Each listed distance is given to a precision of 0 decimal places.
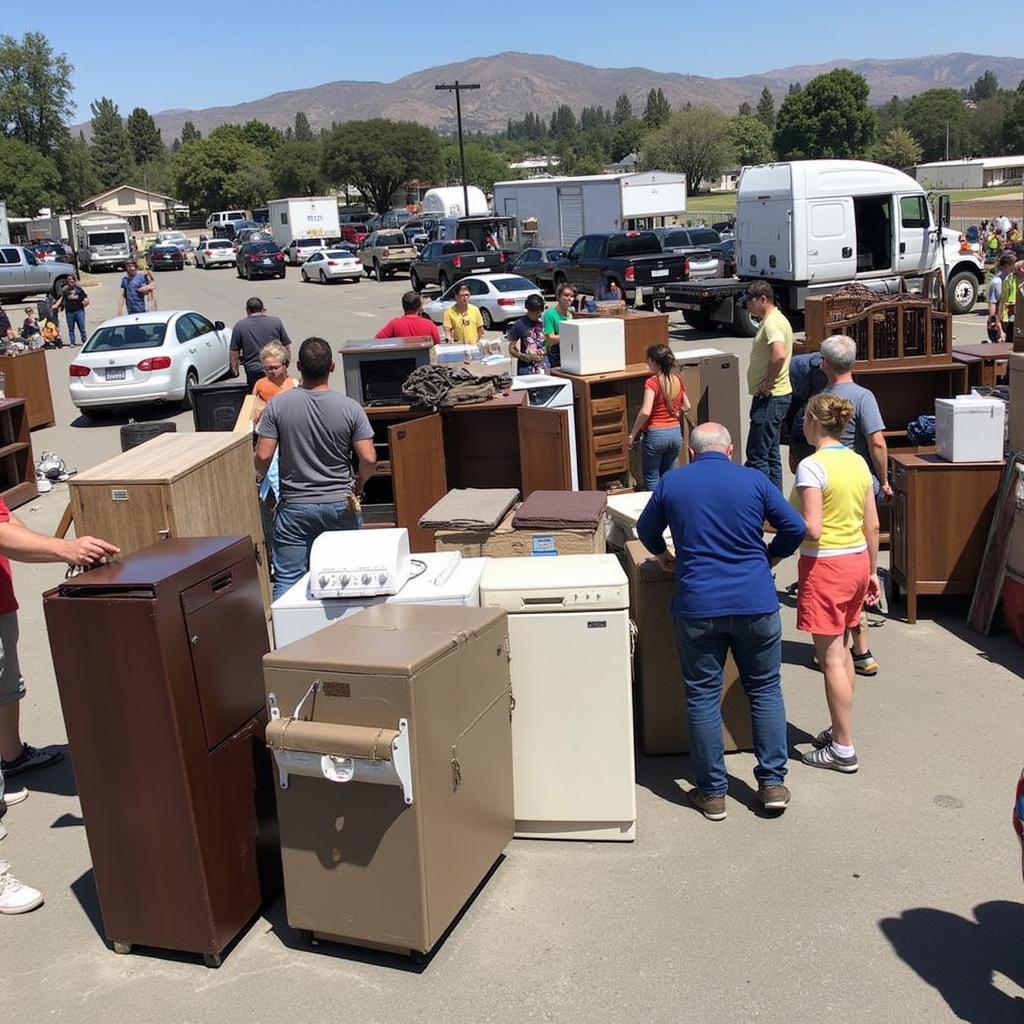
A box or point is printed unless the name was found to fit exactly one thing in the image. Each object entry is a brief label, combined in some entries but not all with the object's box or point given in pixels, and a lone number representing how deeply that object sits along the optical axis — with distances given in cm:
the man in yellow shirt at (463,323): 1327
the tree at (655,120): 18988
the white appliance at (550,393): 894
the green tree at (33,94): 9956
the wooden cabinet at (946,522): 749
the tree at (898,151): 11444
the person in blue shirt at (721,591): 488
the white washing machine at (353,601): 473
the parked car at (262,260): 4684
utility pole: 4591
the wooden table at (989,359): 987
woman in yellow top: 541
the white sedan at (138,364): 1747
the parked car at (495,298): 2558
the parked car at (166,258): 5832
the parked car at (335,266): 4281
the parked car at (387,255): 4288
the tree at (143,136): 17488
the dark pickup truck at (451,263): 3438
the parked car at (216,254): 5766
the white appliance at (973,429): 746
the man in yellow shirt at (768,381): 871
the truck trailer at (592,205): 3644
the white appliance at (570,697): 482
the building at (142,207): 12800
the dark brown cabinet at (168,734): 401
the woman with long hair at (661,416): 868
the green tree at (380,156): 8894
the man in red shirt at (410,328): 1067
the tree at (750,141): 12962
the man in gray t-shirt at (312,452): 645
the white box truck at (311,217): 5800
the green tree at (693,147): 11925
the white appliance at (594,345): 952
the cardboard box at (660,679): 552
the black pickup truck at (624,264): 2619
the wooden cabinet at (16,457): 1271
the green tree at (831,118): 12475
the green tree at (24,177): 7706
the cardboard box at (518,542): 573
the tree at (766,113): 19311
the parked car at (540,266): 2998
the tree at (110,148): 16062
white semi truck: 2044
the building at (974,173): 11291
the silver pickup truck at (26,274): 3825
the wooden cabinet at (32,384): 1605
